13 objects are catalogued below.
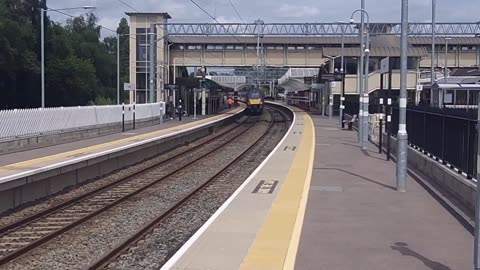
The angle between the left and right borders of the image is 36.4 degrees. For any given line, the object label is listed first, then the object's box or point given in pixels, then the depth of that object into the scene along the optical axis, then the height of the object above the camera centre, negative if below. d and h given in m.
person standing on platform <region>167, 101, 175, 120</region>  54.89 -0.63
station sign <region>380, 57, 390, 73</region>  21.03 +1.13
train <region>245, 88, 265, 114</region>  78.89 +0.15
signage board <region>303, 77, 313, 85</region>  94.41 +3.05
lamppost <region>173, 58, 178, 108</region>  81.60 +4.09
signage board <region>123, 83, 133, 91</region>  48.16 +0.98
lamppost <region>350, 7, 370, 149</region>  28.02 -0.64
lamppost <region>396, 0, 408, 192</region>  14.52 -0.23
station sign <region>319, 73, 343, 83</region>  45.80 +1.67
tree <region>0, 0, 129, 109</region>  67.88 +3.66
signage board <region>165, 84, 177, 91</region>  50.91 +1.09
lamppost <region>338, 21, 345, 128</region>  44.35 +0.01
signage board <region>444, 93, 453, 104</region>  42.91 +0.42
